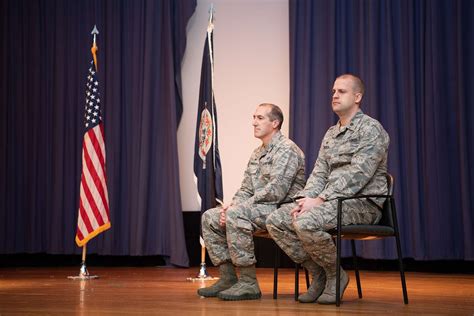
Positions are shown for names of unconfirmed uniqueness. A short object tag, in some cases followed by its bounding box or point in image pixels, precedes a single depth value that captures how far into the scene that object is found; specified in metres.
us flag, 6.42
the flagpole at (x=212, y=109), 6.10
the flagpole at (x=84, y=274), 6.10
